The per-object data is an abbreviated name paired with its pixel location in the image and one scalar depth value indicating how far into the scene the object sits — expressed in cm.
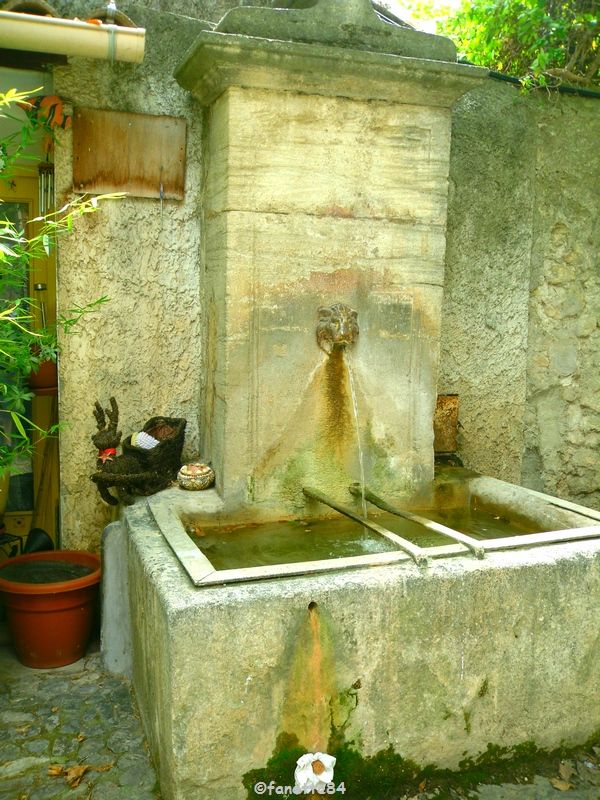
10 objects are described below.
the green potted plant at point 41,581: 319
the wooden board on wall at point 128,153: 361
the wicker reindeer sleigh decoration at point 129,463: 339
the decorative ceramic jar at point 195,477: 350
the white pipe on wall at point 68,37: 291
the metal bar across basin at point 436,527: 279
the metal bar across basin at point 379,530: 269
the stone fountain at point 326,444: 242
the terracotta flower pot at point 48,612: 333
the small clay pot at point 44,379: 399
